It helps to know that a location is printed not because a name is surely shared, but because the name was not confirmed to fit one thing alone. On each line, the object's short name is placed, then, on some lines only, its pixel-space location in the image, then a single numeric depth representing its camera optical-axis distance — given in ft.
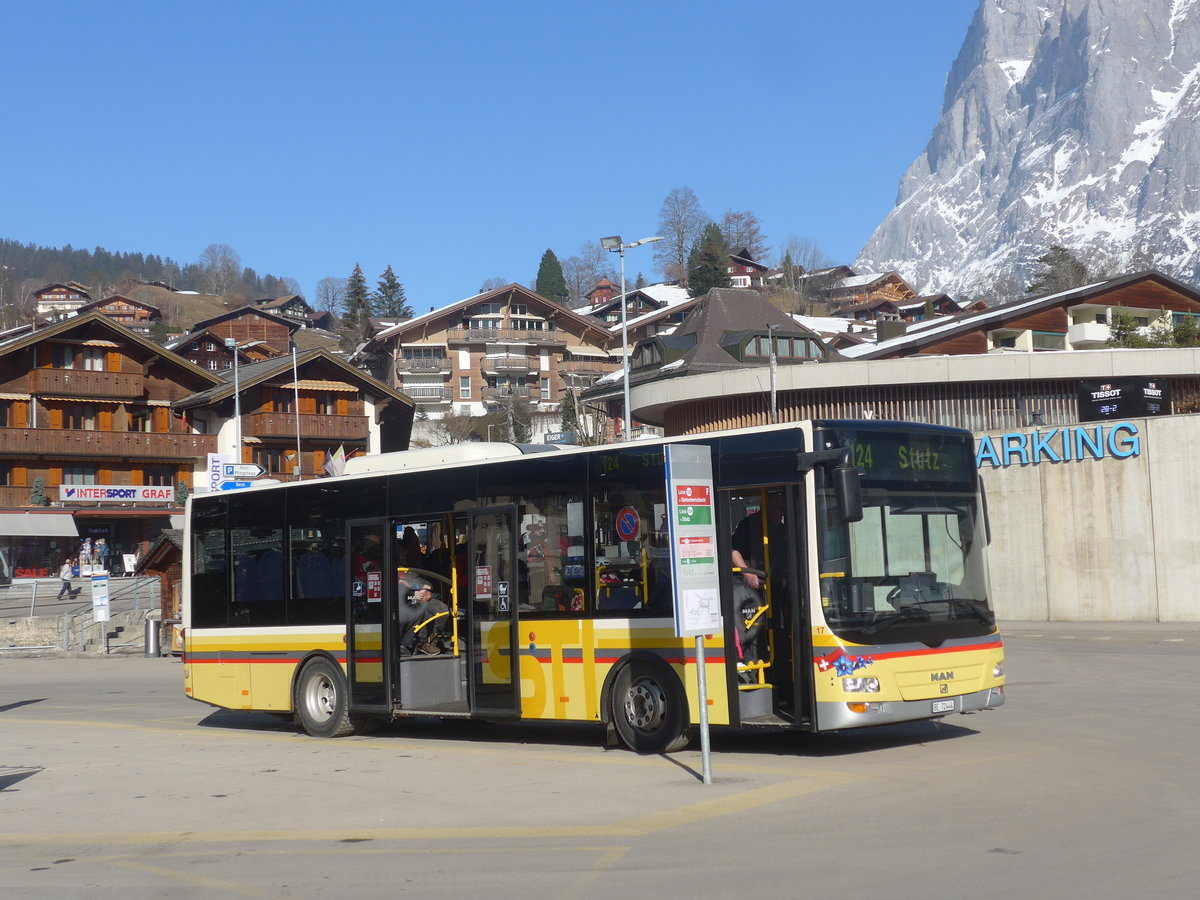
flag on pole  54.44
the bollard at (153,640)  111.55
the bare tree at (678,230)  490.49
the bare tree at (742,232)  499.92
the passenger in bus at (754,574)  39.34
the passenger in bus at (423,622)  47.65
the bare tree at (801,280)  465.47
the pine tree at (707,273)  410.49
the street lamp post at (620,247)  119.24
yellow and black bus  38.27
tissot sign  112.16
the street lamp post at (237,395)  188.07
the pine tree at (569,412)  242.58
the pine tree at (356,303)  507.71
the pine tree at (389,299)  531.09
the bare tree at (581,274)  559.38
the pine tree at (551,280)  538.06
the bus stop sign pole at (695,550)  35.24
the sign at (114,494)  214.90
